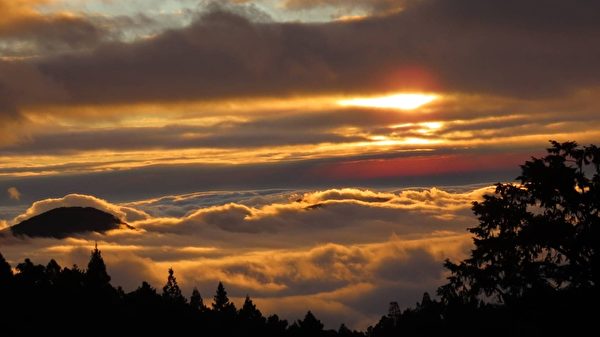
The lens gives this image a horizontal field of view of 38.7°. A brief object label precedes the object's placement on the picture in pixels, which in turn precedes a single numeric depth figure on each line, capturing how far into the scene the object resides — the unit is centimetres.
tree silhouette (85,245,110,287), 12825
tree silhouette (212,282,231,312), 18625
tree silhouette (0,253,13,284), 11753
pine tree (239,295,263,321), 16489
